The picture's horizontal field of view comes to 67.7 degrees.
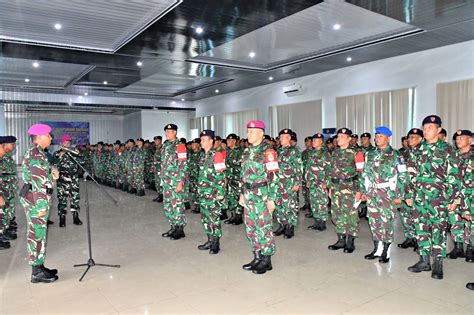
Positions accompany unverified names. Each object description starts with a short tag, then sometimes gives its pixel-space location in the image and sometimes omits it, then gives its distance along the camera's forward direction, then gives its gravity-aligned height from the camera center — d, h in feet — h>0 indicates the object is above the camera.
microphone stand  13.81 -4.51
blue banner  65.26 +3.84
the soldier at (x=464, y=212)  14.52 -2.75
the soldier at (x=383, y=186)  13.92 -1.56
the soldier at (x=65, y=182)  21.42 -1.96
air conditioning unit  40.73 +6.93
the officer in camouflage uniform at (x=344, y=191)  15.64 -1.98
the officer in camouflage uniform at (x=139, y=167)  33.04 -1.66
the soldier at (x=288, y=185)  18.55 -2.01
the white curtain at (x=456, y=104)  26.73 +3.23
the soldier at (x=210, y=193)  15.76 -2.01
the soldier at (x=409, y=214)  15.69 -3.16
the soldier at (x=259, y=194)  12.96 -1.69
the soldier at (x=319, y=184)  19.86 -2.07
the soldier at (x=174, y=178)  17.90 -1.47
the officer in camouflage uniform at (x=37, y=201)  12.39 -1.77
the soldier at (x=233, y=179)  22.25 -2.01
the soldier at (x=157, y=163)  31.20 -1.27
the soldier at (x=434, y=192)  12.39 -1.66
